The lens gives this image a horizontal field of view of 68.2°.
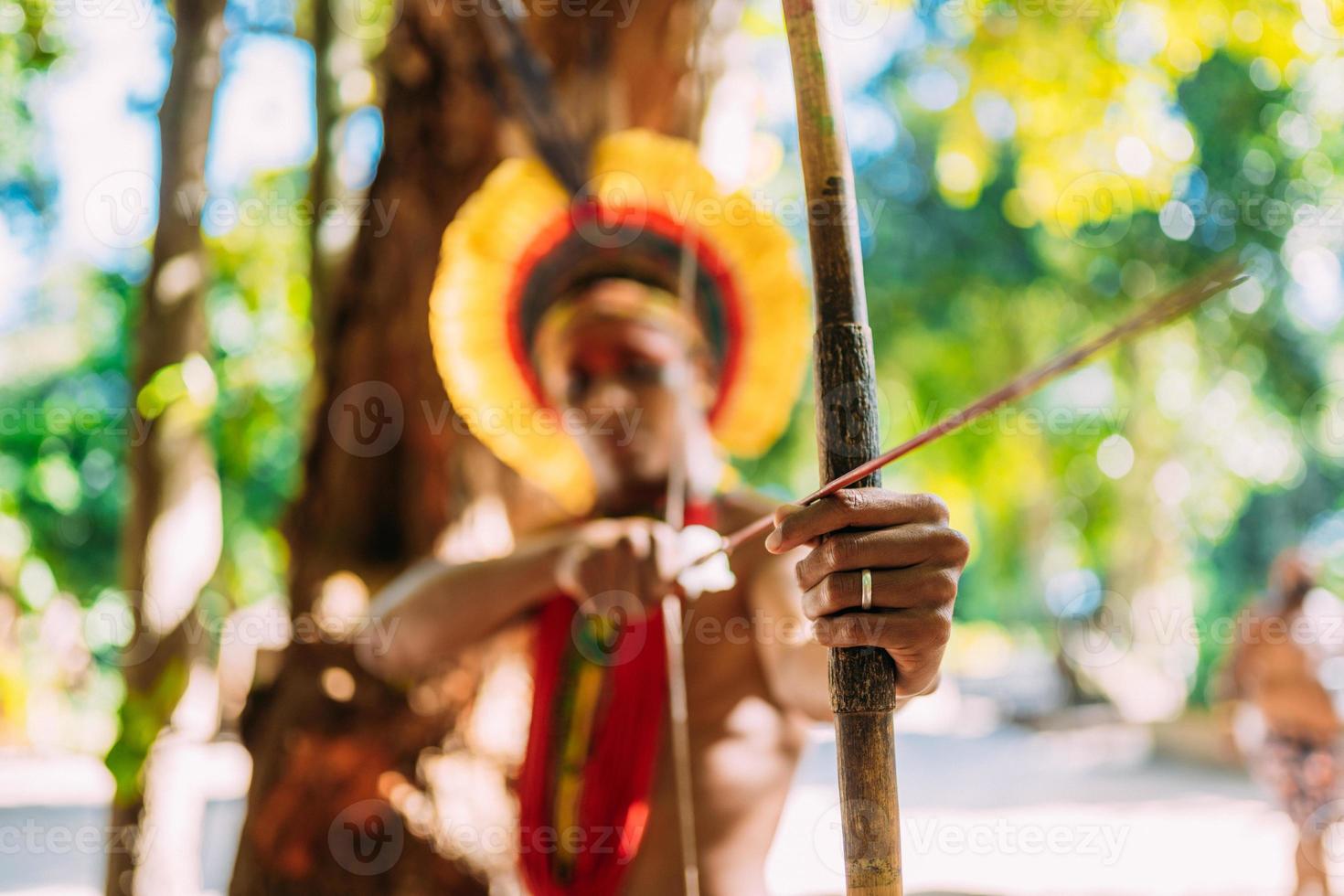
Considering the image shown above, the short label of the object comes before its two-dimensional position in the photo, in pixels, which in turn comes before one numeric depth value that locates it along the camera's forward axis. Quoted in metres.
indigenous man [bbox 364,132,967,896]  2.18
